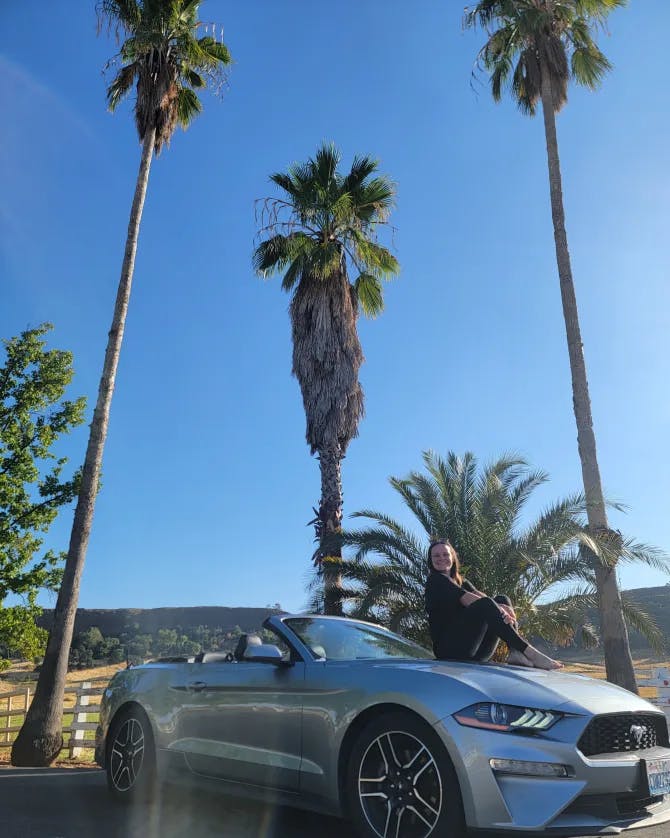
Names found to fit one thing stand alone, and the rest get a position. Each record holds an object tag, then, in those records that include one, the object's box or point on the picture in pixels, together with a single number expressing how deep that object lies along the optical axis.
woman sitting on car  4.85
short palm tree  13.14
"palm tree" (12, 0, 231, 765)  12.24
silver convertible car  3.49
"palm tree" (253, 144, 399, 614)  18.64
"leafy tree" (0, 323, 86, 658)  18.05
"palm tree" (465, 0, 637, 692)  15.44
